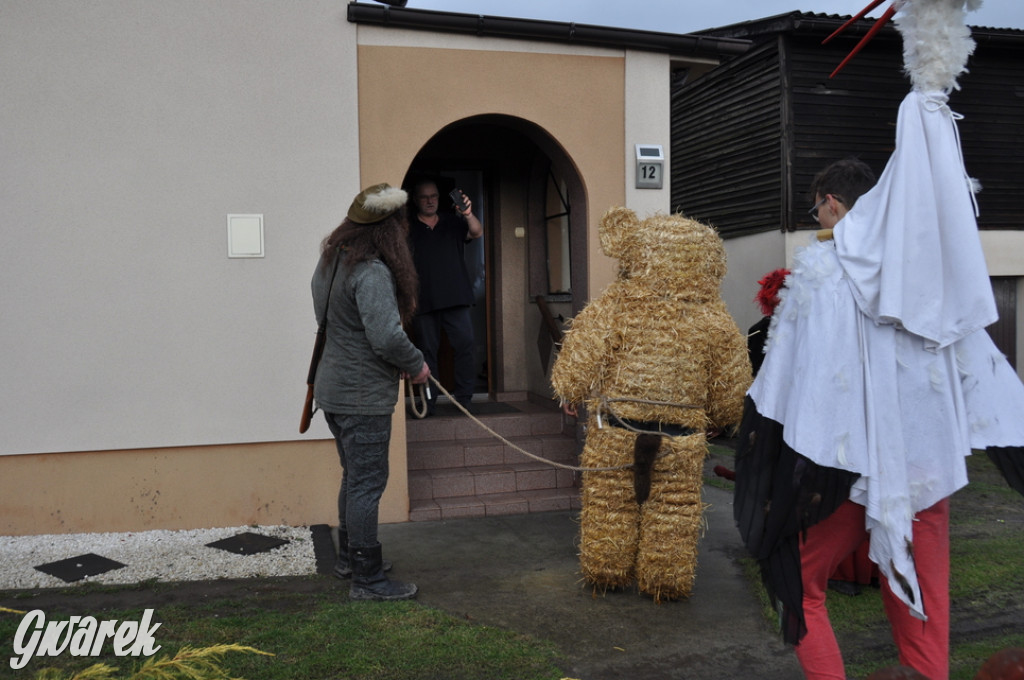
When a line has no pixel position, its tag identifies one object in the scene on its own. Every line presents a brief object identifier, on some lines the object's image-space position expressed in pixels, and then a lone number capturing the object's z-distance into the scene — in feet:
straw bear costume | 13.17
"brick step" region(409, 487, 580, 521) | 19.35
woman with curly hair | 13.66
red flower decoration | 14.88
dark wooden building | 35.68
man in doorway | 22.91
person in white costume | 7.83
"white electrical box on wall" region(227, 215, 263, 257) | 18.03
